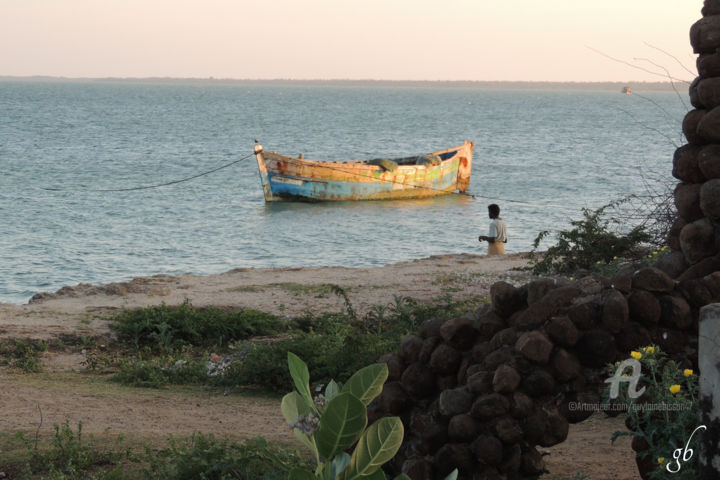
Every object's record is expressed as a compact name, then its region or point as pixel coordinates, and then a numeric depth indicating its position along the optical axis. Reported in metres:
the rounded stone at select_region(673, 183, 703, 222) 8.82
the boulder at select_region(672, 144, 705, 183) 8.85
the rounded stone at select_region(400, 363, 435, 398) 7.87
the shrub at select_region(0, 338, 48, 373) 14.69
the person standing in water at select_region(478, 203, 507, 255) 27.74
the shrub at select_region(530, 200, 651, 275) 19.48
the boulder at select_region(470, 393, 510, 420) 6.92
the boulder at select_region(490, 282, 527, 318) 7.76
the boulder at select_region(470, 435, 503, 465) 6.88
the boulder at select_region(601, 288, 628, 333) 7.17
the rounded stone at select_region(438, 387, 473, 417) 7.17
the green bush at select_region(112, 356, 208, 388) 13.54
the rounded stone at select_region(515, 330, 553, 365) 7.00
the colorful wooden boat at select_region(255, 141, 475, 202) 52.93
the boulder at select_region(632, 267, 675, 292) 7.45
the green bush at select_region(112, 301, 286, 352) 16.56
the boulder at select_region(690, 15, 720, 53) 8.93
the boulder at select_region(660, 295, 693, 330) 7.36
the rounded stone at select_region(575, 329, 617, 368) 7.13
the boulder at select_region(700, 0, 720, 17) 9.19
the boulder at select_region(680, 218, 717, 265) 8.47
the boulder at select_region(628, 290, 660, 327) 7.29
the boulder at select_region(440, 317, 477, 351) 7.83
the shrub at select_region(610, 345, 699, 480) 6.46
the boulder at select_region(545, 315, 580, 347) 7.09
